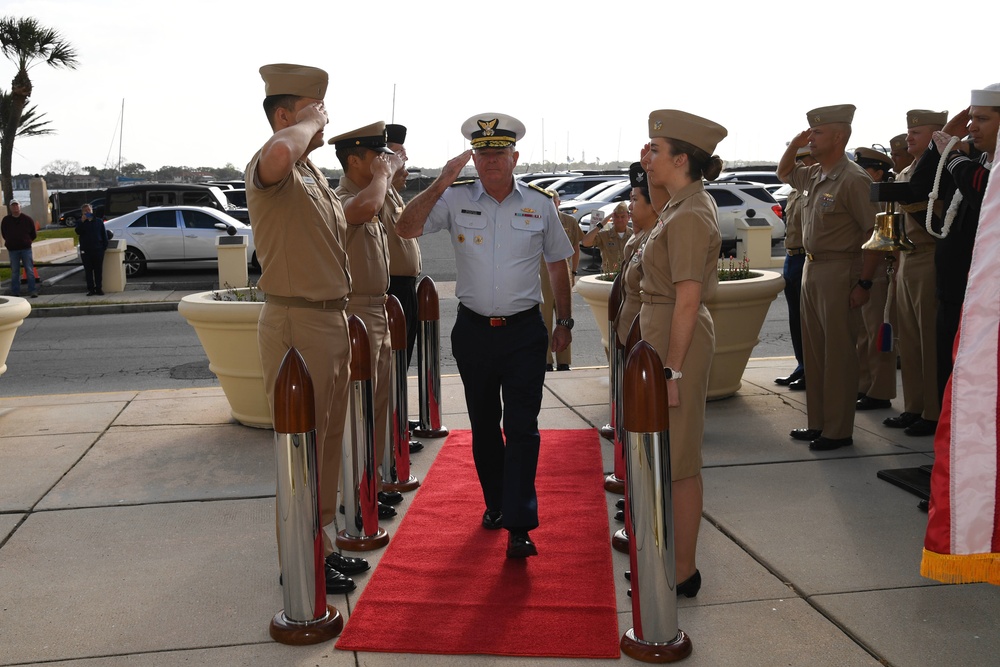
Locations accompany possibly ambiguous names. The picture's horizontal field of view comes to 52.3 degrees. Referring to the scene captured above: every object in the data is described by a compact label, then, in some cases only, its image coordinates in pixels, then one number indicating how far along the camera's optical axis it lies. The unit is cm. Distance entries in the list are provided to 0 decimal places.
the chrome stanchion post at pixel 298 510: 384
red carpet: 395
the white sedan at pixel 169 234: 2242
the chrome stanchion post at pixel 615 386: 593
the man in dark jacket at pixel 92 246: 1864
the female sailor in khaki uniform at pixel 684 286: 405
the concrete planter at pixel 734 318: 775
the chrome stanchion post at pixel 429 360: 690
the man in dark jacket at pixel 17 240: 1844
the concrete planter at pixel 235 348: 705
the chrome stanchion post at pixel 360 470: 499
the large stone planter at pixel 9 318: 757
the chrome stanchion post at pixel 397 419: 588
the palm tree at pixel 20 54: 3406
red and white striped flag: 325
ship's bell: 593
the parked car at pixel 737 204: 2417
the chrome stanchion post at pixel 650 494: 365
